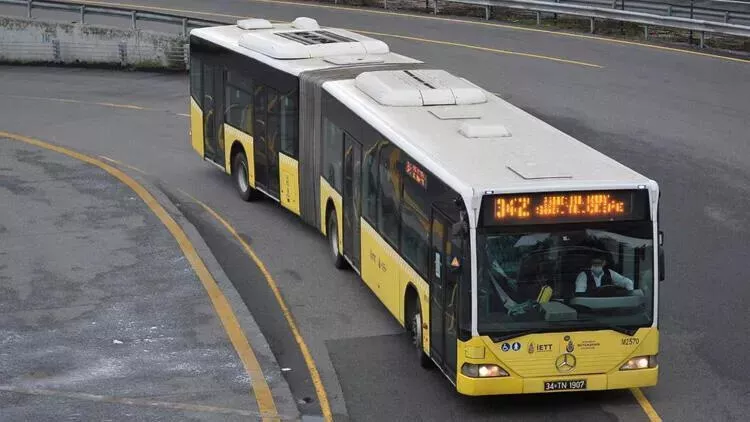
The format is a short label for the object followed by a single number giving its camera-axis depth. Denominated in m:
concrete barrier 37.00
